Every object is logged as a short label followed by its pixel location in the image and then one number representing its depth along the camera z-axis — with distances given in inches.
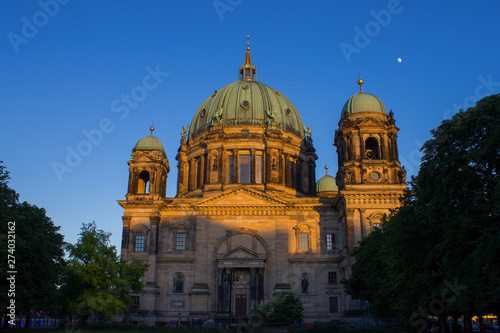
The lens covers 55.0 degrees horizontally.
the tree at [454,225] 867.4
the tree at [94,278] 1473.9
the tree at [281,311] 1317.7
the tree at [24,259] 1163.3
